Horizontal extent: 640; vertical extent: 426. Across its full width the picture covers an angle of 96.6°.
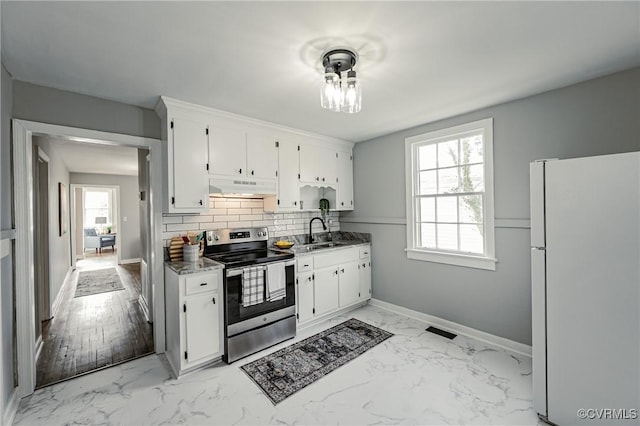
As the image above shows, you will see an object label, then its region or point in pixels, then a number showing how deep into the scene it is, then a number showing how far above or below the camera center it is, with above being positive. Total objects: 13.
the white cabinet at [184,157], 2.72 +0.55
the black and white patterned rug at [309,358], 2.37 -1.42
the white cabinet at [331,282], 3.40 -0.93
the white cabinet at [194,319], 2.50 -0.97
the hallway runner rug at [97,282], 5.27 -1.40
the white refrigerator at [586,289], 1.65 -0.51
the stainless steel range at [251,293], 2.72 -0.83
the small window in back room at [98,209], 10.31 +0.18
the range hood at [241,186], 2.98 +0.29
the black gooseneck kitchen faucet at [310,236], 4.23 -0.37
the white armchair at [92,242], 9.41 -0.92
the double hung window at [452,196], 3.08 +0.16
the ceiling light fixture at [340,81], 1.86 +0.88
